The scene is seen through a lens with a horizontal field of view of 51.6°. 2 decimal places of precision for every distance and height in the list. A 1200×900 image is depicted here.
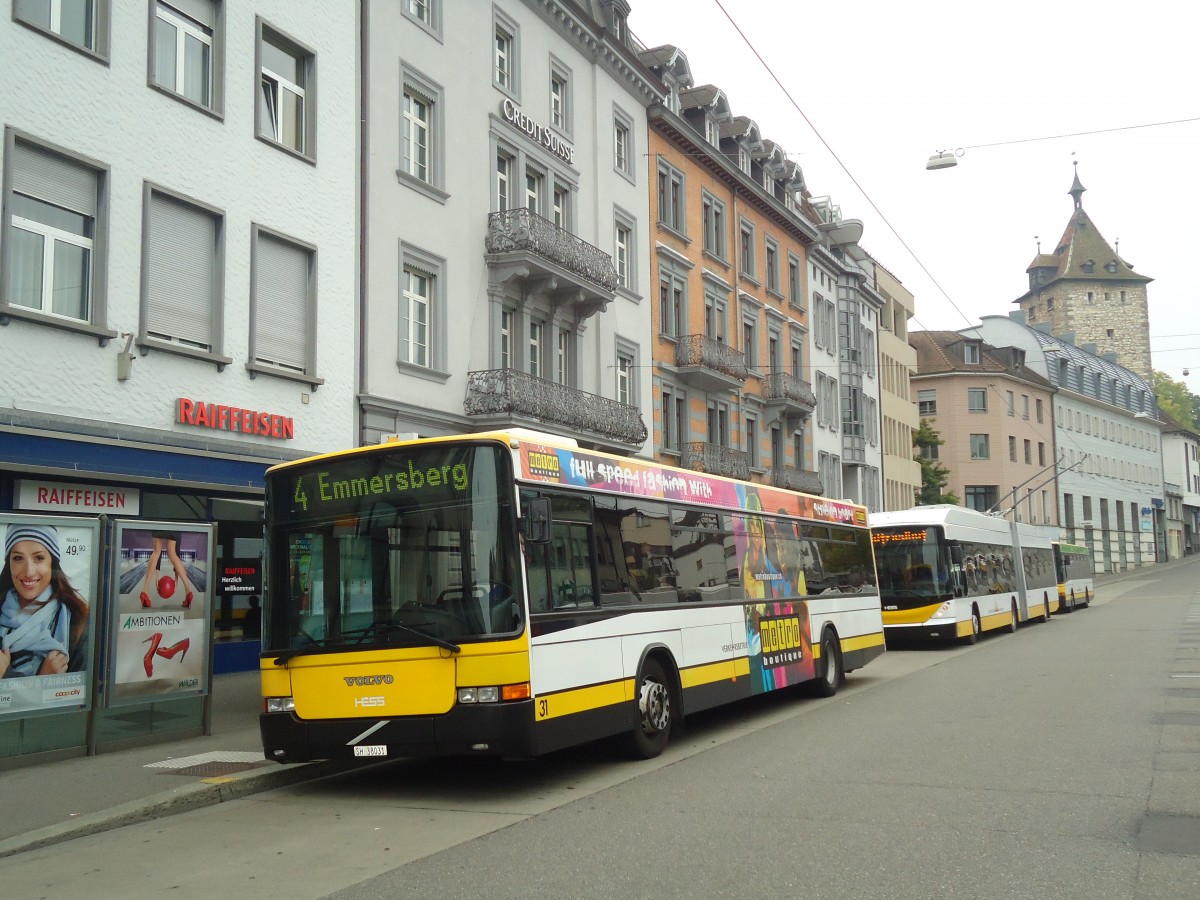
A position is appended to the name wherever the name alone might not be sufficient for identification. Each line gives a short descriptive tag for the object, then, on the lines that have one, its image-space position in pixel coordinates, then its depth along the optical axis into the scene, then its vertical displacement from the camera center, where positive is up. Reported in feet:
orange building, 114.11 +29.59
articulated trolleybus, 86.53 +0.16
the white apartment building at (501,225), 71.51 +23.61
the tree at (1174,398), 414.62 +58.03
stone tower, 391.45 +85.68
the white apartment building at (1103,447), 301.84 +33.11
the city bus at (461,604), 30.91 -0.56
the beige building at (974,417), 264.52 +33.49
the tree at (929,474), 215.31 +18.05
